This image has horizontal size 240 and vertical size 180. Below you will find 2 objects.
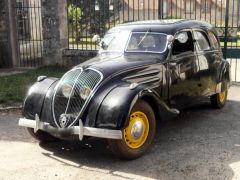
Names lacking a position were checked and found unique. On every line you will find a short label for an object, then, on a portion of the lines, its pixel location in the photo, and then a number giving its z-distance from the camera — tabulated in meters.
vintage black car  5.02
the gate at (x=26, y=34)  13.23
